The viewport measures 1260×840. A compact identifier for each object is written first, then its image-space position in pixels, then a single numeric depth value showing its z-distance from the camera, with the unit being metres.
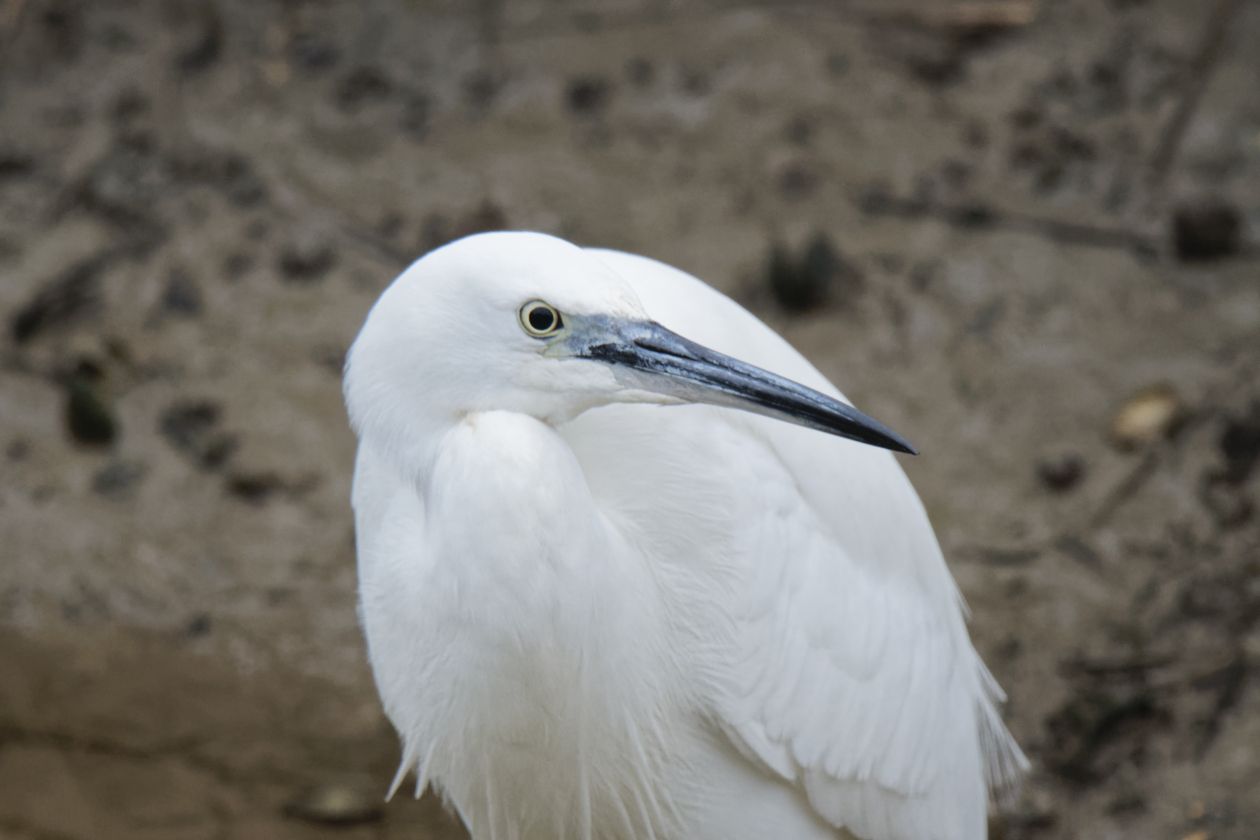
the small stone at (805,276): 8.55
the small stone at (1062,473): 7.72
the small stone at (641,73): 10.06
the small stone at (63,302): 8.68
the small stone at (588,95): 9.95
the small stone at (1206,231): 8.49
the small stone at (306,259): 8.98
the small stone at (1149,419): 7.75
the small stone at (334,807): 6.51
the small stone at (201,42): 10.29
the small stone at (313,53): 10.37
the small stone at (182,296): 8.86
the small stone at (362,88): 10.11
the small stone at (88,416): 8.05
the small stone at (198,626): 7.39
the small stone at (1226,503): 7.25
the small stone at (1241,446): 7.43
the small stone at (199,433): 8.11
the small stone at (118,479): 7.97
